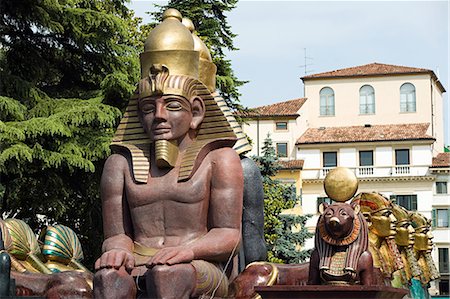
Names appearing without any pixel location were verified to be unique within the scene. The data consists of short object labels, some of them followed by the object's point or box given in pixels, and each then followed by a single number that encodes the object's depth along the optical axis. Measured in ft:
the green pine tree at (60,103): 65.82
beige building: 188.55
